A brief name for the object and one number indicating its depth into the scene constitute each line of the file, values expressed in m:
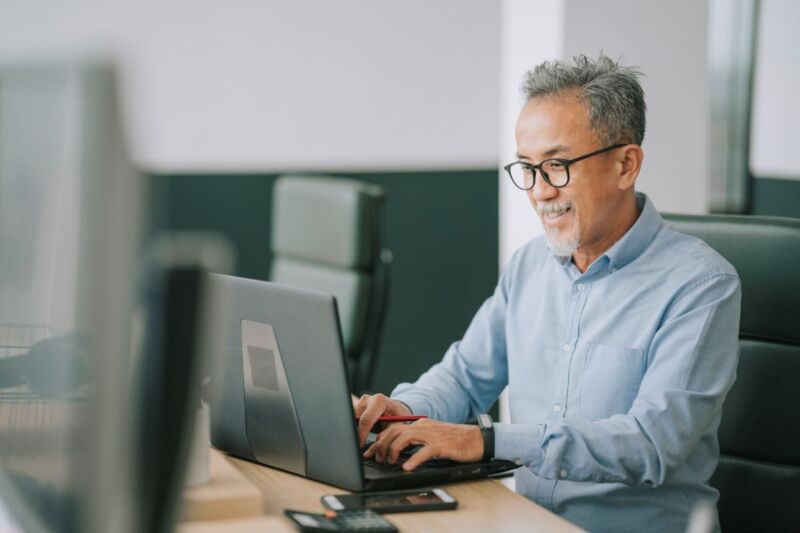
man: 1.55
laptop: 1.40
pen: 1.60
